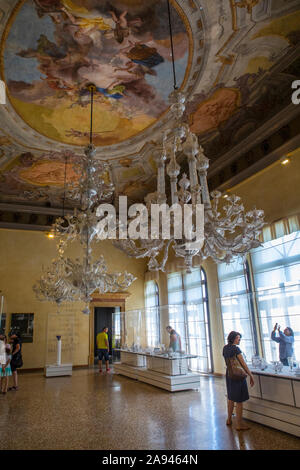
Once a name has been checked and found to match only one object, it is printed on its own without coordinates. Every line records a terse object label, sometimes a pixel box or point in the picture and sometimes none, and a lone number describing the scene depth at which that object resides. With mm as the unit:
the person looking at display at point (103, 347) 11805
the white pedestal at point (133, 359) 10233
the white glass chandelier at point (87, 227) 5477
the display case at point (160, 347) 8195
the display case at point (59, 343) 11312
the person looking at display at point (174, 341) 8820
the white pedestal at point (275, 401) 4719
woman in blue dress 4949
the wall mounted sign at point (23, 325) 12784
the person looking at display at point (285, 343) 5535
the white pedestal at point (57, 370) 11164
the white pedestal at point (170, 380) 7902
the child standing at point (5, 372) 8259
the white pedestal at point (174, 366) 8180
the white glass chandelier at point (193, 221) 3559
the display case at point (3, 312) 12430
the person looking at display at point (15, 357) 8766
